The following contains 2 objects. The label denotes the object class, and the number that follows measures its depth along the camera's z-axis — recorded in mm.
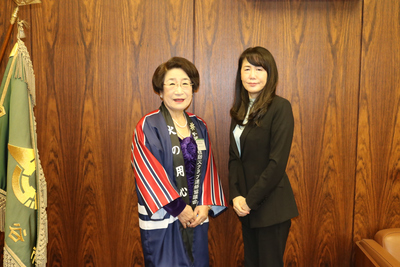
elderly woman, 1700
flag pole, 1757
